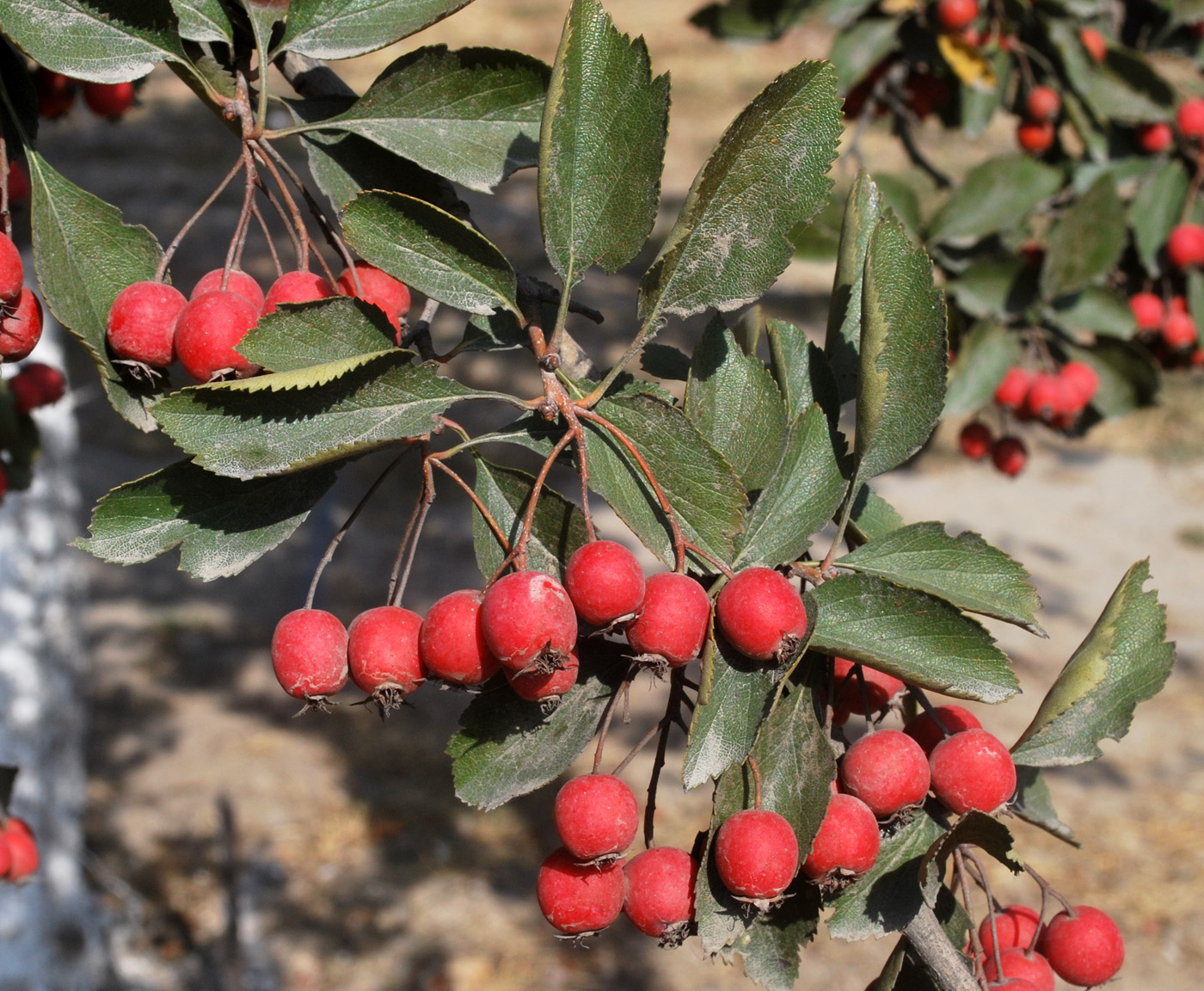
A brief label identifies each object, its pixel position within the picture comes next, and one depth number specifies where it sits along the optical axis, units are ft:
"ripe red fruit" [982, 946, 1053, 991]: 1.67
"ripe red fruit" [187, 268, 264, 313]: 1.60
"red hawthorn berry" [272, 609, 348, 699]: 1.57
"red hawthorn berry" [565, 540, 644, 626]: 1.49
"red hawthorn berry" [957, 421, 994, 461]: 3.91
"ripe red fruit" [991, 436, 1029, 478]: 3.76
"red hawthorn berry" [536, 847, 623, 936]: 1.57
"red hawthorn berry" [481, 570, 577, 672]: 1.47
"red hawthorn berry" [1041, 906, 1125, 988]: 1.70
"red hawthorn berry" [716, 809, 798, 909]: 1.50
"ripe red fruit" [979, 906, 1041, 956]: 1.75
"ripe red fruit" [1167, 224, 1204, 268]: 3.25
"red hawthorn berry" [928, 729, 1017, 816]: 1.57
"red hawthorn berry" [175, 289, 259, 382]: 1.54
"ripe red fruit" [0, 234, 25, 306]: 1.57
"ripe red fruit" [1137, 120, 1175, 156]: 3.35
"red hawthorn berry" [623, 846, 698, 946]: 1.55
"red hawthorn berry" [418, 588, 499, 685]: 1.52
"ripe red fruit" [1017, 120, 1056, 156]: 3.53
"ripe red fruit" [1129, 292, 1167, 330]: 3.40
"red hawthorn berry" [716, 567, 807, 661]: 1.48
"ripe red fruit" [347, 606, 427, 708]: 1.55
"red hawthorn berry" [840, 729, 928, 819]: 1.56
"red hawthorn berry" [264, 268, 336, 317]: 1.57
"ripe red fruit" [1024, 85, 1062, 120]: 3.47
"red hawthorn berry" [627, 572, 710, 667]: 1.49
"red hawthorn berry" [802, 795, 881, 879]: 1.54
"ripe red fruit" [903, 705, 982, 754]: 1.62
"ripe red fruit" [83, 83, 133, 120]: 2.00
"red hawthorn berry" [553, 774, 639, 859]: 1.54
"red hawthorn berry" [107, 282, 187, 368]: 1.57
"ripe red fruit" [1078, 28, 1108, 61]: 3.36
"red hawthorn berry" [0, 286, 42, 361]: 1.60
